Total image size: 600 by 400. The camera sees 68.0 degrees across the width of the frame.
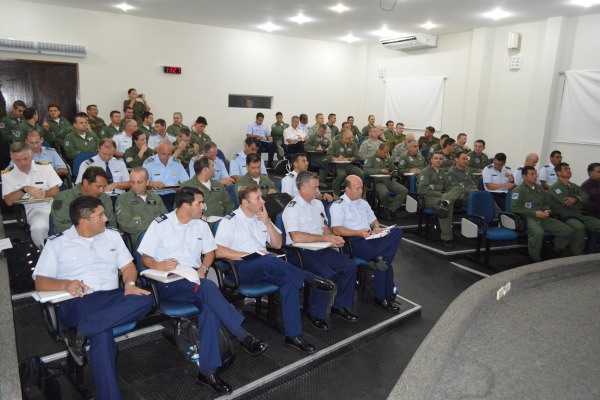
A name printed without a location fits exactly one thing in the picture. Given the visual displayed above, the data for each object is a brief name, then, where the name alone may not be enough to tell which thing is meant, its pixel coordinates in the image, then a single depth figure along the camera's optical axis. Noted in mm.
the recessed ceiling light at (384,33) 9783
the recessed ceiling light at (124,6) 8094
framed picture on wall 10680
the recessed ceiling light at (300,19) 8747
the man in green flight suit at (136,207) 3758
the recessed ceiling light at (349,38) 10805
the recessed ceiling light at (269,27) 9687
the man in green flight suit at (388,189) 6996
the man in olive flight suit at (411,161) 7662
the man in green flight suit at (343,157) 7727
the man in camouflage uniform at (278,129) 10461
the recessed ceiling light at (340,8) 7546
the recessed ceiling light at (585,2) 6910
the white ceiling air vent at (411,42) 9844
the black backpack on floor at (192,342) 2766
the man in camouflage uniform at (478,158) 7953
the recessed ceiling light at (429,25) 8852
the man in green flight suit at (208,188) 4430
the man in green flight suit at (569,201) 5465
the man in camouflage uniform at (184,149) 6484
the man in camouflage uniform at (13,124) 6746
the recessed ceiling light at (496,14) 7703
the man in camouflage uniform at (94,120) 8125
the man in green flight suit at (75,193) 3445
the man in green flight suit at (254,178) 4859
